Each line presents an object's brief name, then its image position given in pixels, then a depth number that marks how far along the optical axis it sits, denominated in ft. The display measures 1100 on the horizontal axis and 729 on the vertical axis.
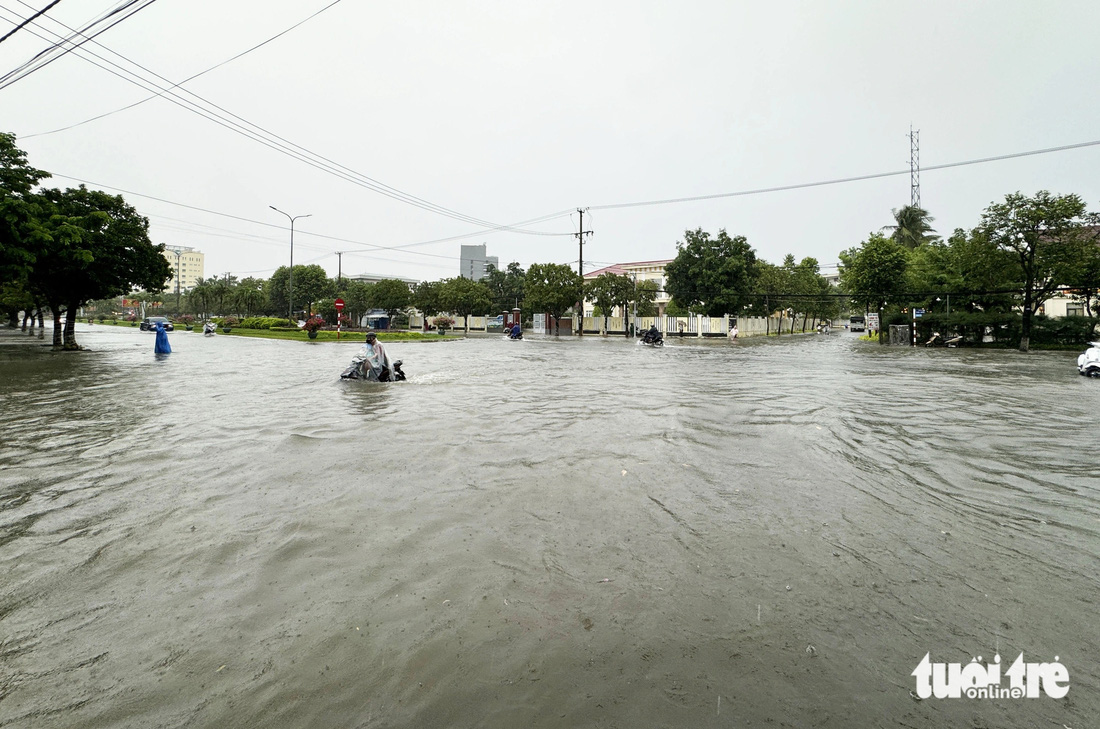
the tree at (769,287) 206.06
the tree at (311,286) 265.34
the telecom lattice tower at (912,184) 205.49
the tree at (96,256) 67.97
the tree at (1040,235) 98.78
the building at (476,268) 612.70
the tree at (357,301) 261.59
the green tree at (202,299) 304.71
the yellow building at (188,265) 581.12
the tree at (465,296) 219.82
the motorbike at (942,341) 120.54
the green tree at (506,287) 264.31
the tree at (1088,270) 99.86
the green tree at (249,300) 289.23
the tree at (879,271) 139.33
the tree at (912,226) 188.65
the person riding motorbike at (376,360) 47.60
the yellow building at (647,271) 303.97
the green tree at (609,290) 176.96
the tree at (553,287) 174.81
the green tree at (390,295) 244.83
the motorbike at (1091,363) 55.93
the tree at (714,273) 170.50
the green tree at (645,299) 184.75
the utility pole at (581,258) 173.44
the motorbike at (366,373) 48.01
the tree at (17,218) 54.03
